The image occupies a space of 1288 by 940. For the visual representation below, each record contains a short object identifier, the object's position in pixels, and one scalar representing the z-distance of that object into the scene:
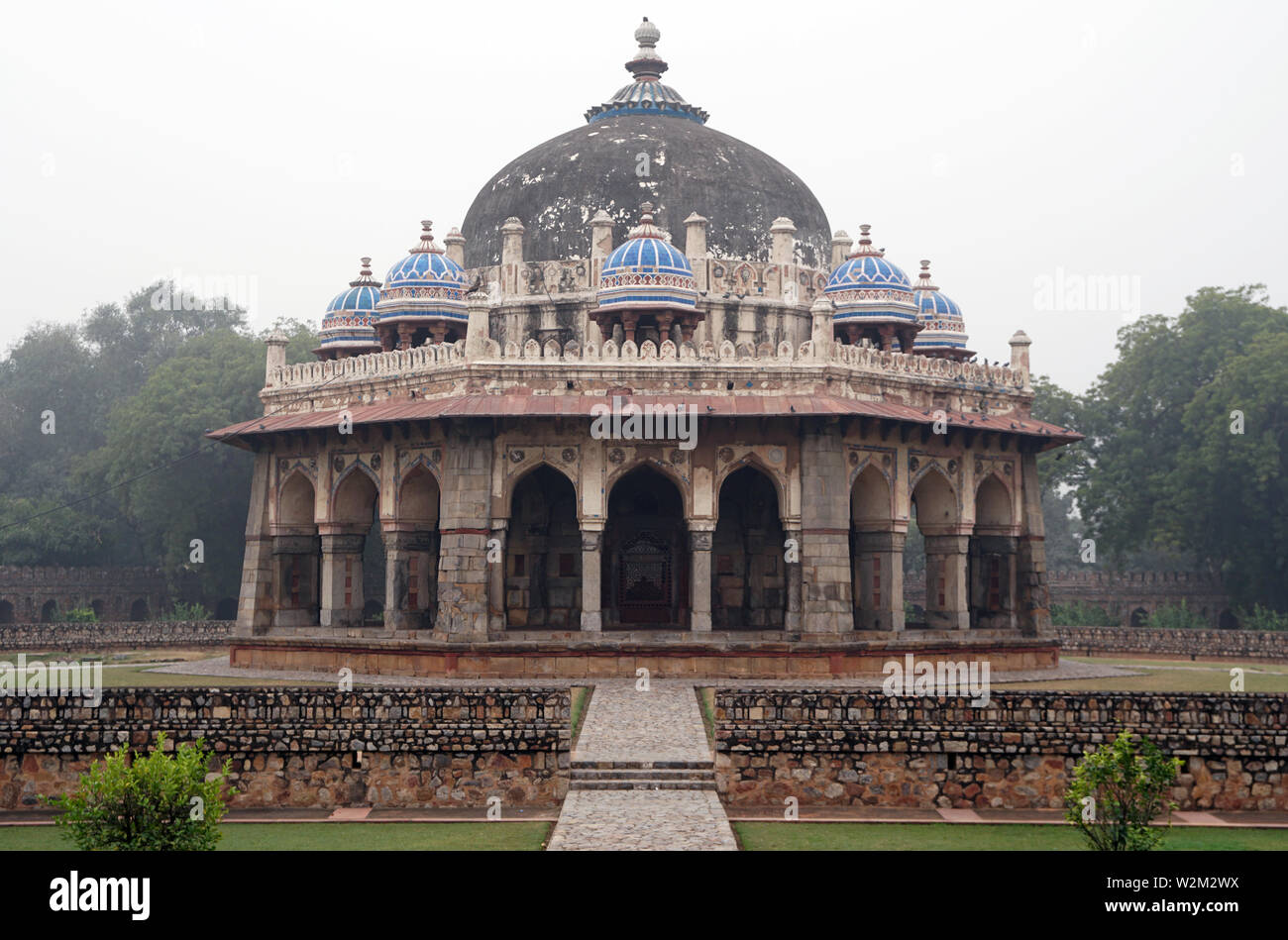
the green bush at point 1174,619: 46.06
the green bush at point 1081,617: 48.22
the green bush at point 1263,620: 43.46
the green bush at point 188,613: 48.06
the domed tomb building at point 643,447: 28.45
